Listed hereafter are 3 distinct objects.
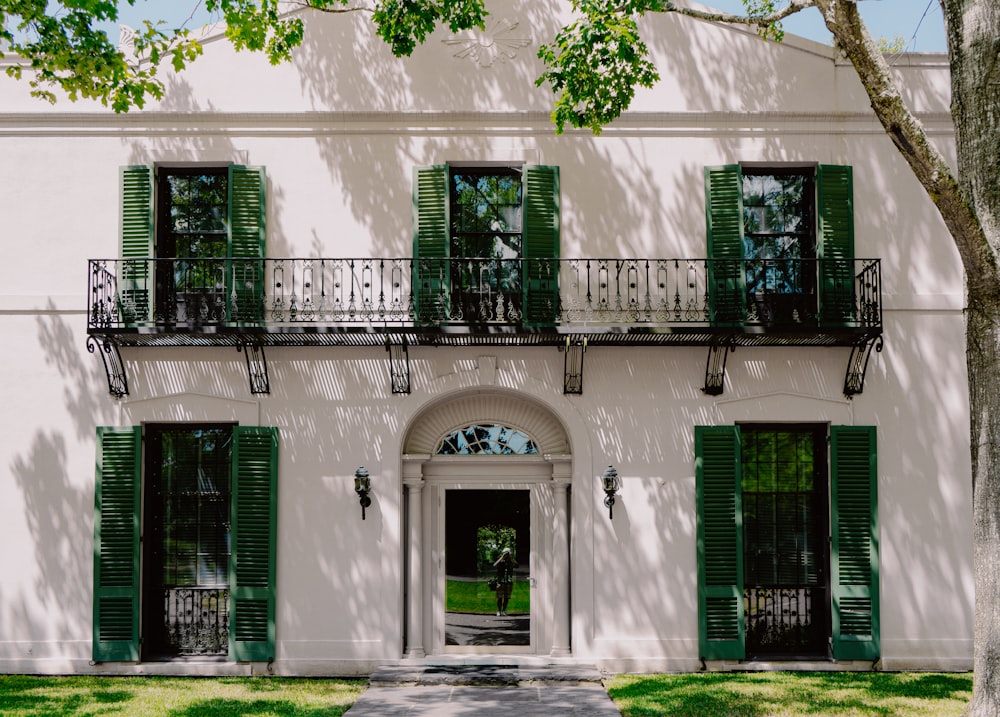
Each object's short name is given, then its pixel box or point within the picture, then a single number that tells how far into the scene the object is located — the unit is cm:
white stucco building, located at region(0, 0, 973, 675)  1153
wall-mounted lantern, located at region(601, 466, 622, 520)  1145
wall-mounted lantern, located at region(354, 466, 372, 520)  1140
